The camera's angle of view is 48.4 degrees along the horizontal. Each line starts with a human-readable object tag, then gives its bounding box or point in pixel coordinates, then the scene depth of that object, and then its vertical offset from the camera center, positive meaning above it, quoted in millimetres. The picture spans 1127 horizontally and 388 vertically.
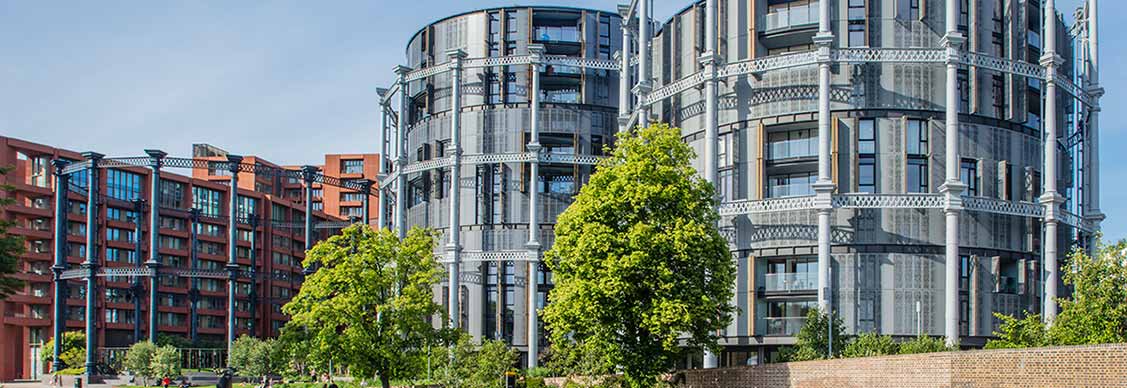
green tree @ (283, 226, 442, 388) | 55719 -2662
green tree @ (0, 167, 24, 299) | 42375 -372
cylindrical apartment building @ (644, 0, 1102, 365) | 64188 +4472
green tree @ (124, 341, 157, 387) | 95875 -9015
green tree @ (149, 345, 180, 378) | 92131 -8783
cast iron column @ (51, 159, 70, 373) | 104562 -1069
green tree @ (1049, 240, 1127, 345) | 47625 -2038
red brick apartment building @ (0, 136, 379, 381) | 132625 +188
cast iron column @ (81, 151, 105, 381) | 104688 -1082
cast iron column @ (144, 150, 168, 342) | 107000 +657
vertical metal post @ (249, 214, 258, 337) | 123969 -1511
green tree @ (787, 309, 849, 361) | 59997 -4402
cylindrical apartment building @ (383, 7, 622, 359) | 87812 +7640
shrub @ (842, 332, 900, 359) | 58656 -4605
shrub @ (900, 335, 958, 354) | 58312 -4552
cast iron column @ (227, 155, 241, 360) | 109000 +148
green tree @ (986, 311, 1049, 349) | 51422 -3551
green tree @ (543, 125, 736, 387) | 47094 -687
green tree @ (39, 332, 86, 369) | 122750 -10902
